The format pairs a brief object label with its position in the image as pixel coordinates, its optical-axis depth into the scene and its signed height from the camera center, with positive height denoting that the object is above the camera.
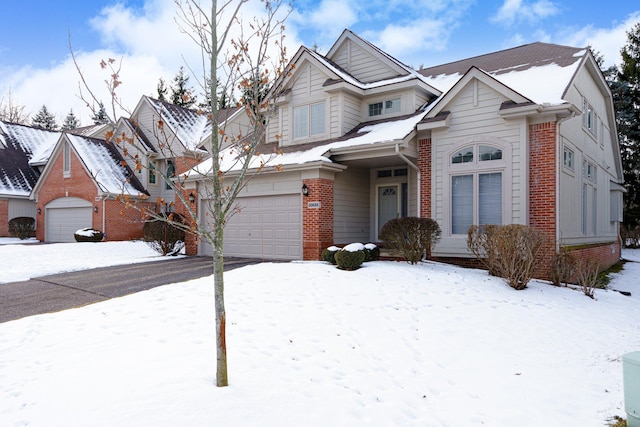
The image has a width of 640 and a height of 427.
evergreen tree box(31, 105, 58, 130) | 48.94 +11.22
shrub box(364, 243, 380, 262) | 11.18 -0.87
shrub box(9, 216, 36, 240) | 23.70 -0.47
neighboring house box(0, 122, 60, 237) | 24.38 +3.27
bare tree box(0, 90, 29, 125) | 43.19 +10.92
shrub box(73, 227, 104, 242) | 20.00 -0.75
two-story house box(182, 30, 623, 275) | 10.40 +1.79
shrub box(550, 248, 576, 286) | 9.70 -1.08
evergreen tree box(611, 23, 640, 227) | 26.53 +6.56
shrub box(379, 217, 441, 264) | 10.32 -0.40
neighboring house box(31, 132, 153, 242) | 21.14 +1.24
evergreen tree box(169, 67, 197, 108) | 39.56 +12.08
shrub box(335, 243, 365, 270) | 9.93 -0.88
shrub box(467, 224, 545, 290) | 8.96 -0.65
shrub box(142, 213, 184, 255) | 15.21 -0.64
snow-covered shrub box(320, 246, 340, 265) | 10.88 -0.90
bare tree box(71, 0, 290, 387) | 4.08 +1.34
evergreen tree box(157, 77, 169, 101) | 39.84 +11.90
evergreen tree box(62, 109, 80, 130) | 50.59 +11.58
